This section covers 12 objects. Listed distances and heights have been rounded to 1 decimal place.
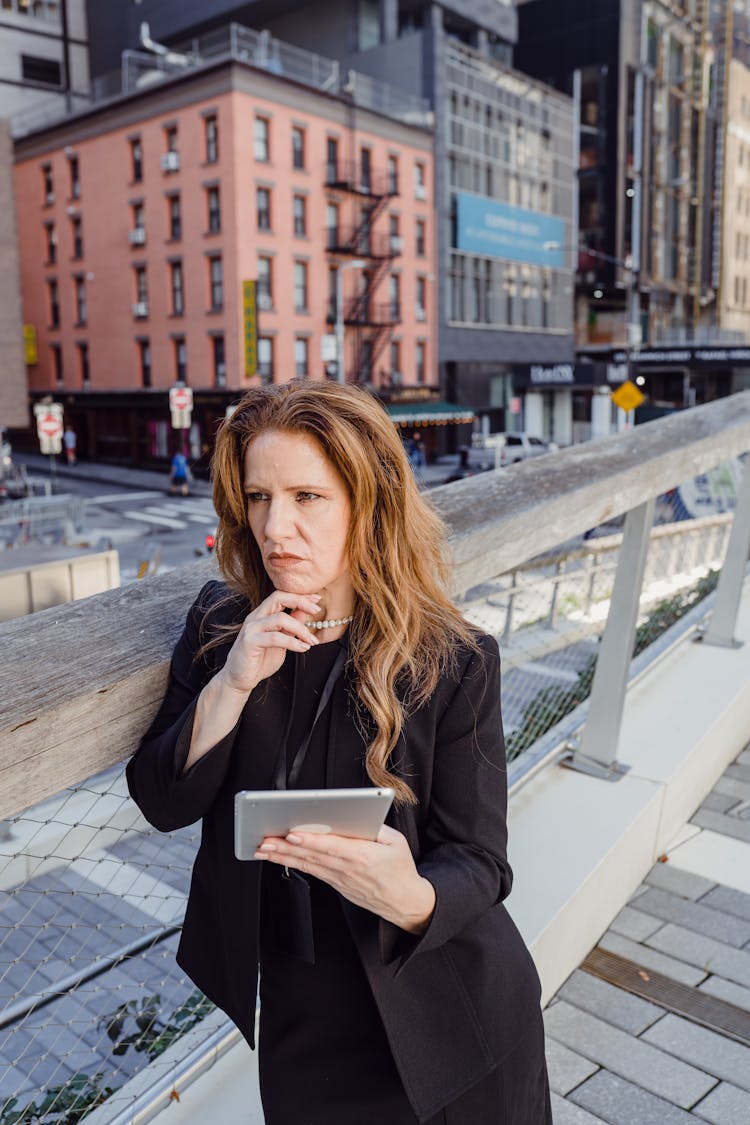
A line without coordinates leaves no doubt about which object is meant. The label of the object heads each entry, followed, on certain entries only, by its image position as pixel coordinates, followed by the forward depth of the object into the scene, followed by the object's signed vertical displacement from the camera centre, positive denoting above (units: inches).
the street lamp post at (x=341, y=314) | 1358.3 +123.5
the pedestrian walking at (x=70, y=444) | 1640.0 -69.5
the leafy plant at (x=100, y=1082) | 80.9 -59.5
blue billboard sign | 1715.1 +297.0
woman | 58.7 -23.0
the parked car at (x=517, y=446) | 1371.8 -76.2
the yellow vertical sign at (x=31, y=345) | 1779.0 +104.6
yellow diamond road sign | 1160.2 -6.4
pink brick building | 1407.5 +241.5
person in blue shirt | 1326.3 -102.3
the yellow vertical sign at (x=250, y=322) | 1373.0 +107.3
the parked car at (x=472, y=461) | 1397.6 -96.0
